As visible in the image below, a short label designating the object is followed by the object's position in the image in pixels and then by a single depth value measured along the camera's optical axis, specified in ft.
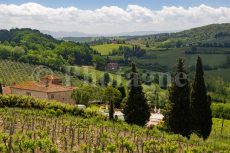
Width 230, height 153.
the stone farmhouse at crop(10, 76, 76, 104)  252.21
